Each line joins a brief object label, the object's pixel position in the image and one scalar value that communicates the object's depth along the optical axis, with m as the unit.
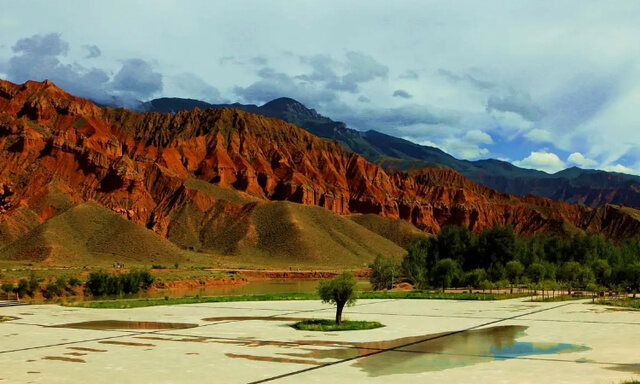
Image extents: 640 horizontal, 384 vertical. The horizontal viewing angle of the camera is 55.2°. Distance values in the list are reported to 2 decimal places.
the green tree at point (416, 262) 84.20
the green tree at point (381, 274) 79.81
